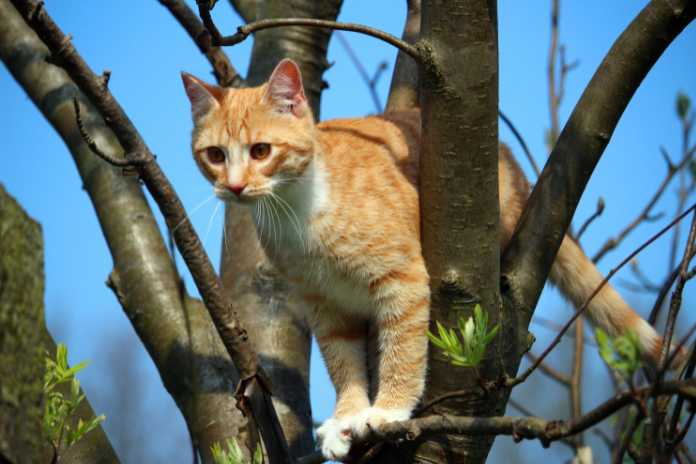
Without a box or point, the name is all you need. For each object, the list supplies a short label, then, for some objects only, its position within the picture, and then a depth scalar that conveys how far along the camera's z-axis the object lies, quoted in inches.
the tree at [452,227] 179.3
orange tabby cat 229.1
